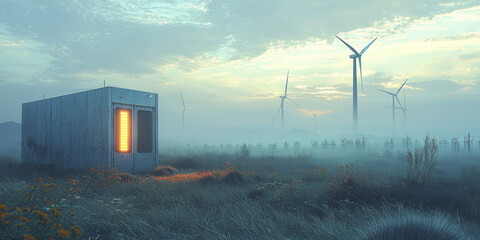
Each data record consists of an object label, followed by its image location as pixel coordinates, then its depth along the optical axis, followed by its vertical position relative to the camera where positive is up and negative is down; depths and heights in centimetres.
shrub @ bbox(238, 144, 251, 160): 2078 -209
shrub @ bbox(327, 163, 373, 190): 824 -157
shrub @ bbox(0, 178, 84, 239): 358 -130
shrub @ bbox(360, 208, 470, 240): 427 -149
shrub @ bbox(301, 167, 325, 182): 1187 -202
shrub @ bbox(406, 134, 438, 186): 888 -139
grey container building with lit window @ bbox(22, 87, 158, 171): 1351 -16
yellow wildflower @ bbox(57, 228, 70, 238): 341 -115
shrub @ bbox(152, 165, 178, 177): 1383 -203
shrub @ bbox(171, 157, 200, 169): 1720 -211
